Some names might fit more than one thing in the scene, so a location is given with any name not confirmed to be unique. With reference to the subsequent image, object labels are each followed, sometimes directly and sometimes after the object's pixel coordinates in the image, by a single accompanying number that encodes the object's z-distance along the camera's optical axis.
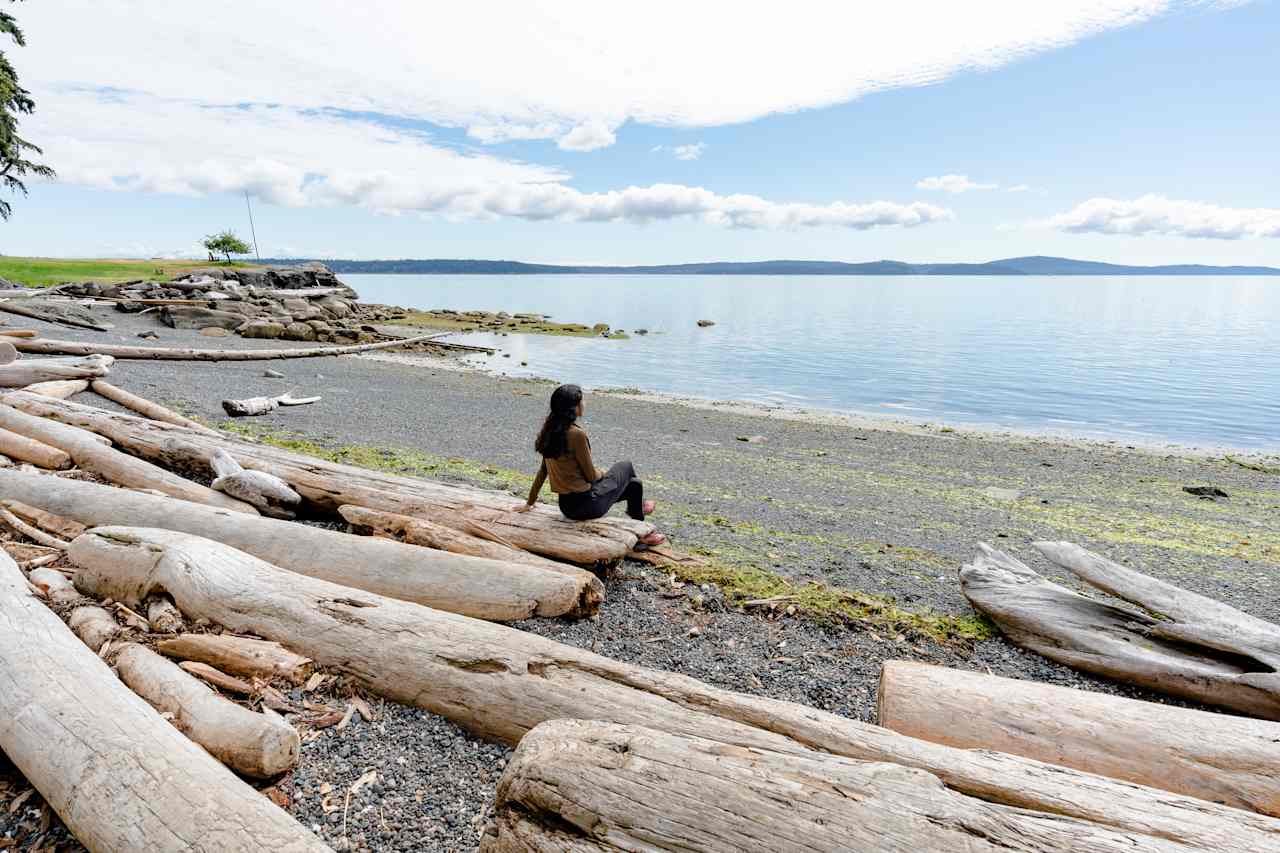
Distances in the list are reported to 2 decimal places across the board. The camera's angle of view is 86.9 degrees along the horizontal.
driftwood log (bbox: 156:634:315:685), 4.68
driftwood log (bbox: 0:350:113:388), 13.30
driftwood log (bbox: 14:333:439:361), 18.69
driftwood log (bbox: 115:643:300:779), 3.77
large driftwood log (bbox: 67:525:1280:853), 3.15
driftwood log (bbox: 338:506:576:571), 6.80
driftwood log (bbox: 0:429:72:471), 8.92
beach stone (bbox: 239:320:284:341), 35.41
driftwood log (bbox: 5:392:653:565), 7.12
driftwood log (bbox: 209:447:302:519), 8.00
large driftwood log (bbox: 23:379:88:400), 12.82
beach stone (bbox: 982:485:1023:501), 14.51
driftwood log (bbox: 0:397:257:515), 8.11
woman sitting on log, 7.12
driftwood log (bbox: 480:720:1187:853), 2.67
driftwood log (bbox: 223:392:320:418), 15.99
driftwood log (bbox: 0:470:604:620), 6.03
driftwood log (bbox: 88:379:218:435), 12.66
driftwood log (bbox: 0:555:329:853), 3.07
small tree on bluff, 76.50
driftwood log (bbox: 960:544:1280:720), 5.50
